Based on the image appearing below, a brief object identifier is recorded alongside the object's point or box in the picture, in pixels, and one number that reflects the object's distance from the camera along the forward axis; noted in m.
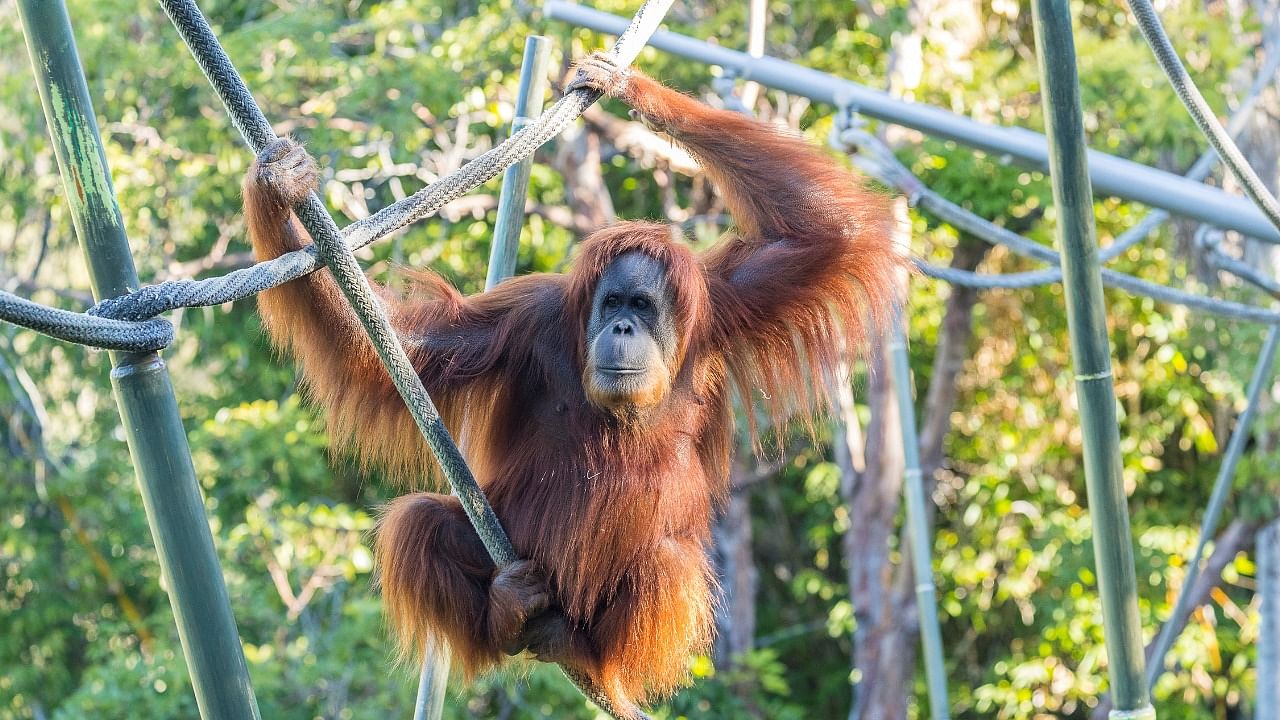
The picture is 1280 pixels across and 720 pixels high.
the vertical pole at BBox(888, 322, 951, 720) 10.12
